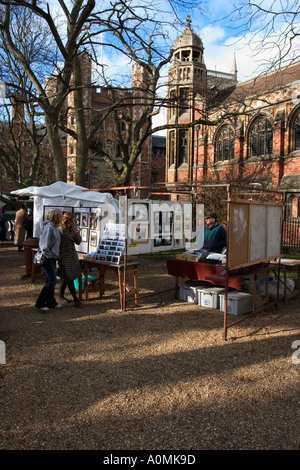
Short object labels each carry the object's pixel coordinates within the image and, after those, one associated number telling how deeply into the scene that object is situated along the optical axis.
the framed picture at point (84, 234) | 10.18
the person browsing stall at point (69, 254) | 6.86
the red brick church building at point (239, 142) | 23.14
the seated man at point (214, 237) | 7.81
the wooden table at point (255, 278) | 5.89
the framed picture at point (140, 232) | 7.84
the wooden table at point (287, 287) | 7.59
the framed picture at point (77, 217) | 10.32
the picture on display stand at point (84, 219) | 10.11
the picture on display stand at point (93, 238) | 9.87
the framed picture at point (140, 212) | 8.09
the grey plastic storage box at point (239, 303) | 6.67
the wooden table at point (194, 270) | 6.67
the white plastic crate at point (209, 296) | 7.18
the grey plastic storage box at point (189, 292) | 7.58
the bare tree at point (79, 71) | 9.94
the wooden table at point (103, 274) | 6.91
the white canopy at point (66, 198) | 9.77
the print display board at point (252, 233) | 5.41
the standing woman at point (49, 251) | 6.45
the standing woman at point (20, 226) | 14.12
